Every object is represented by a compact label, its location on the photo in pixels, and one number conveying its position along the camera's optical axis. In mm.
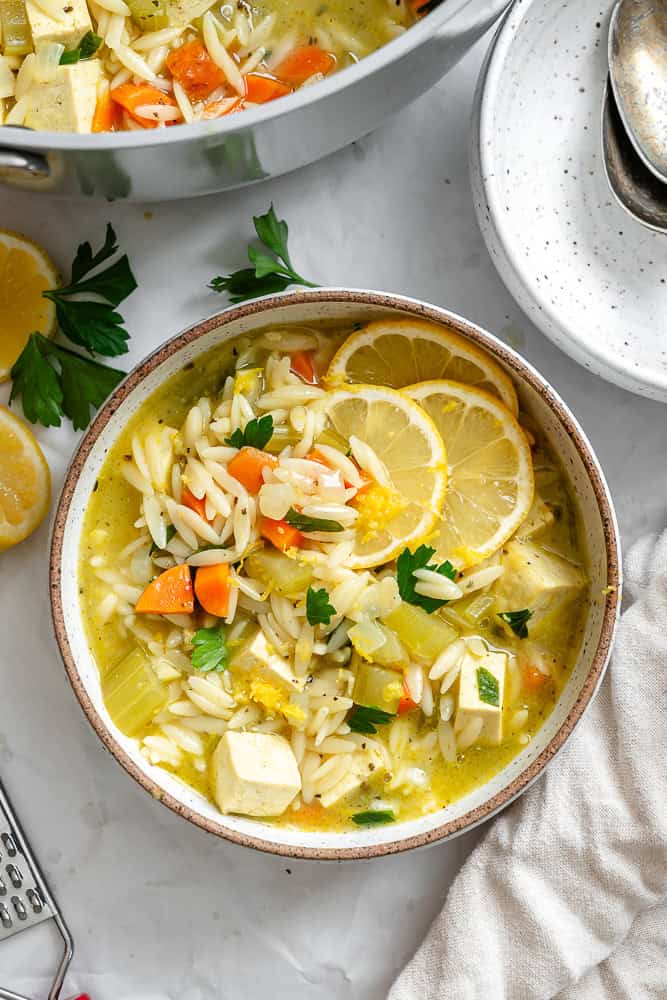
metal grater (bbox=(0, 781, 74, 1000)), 661
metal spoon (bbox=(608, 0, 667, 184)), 653
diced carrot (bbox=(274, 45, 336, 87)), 619
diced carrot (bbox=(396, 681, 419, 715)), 626
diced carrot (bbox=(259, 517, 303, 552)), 621
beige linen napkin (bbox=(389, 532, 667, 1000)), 650
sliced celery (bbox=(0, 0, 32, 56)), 616
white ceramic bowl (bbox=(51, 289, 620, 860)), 611
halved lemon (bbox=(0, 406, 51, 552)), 642
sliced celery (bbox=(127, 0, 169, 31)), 613
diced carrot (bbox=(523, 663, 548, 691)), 637
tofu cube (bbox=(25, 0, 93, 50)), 607
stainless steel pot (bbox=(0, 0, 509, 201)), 556
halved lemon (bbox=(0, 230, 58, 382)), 647
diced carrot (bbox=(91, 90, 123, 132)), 613
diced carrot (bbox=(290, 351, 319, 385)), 639
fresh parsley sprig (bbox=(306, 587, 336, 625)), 613
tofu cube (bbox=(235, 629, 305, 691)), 620
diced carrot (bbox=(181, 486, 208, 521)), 625
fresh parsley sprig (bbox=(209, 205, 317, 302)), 639
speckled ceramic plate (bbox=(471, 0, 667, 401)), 650
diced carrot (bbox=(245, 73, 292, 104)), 620
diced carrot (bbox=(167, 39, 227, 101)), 617
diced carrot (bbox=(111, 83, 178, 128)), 614
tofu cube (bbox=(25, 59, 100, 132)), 604
